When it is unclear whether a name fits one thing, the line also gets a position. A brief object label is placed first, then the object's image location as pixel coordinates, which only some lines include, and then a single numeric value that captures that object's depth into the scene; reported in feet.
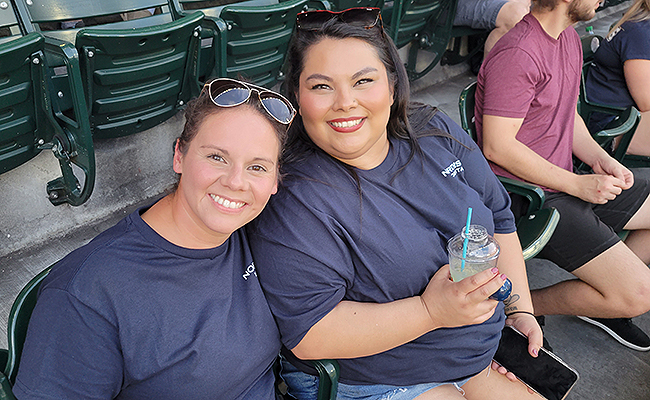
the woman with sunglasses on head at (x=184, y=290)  3.68
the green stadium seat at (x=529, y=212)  7.06
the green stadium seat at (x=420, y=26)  12.78
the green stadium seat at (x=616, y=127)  9.44
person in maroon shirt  7.55
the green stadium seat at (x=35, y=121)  6.74
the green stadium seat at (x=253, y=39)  8.98
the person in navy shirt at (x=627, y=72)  9.64
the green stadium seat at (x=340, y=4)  10.32
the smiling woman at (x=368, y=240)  4.68
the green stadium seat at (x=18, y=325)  3.91
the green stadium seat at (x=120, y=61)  7.44
